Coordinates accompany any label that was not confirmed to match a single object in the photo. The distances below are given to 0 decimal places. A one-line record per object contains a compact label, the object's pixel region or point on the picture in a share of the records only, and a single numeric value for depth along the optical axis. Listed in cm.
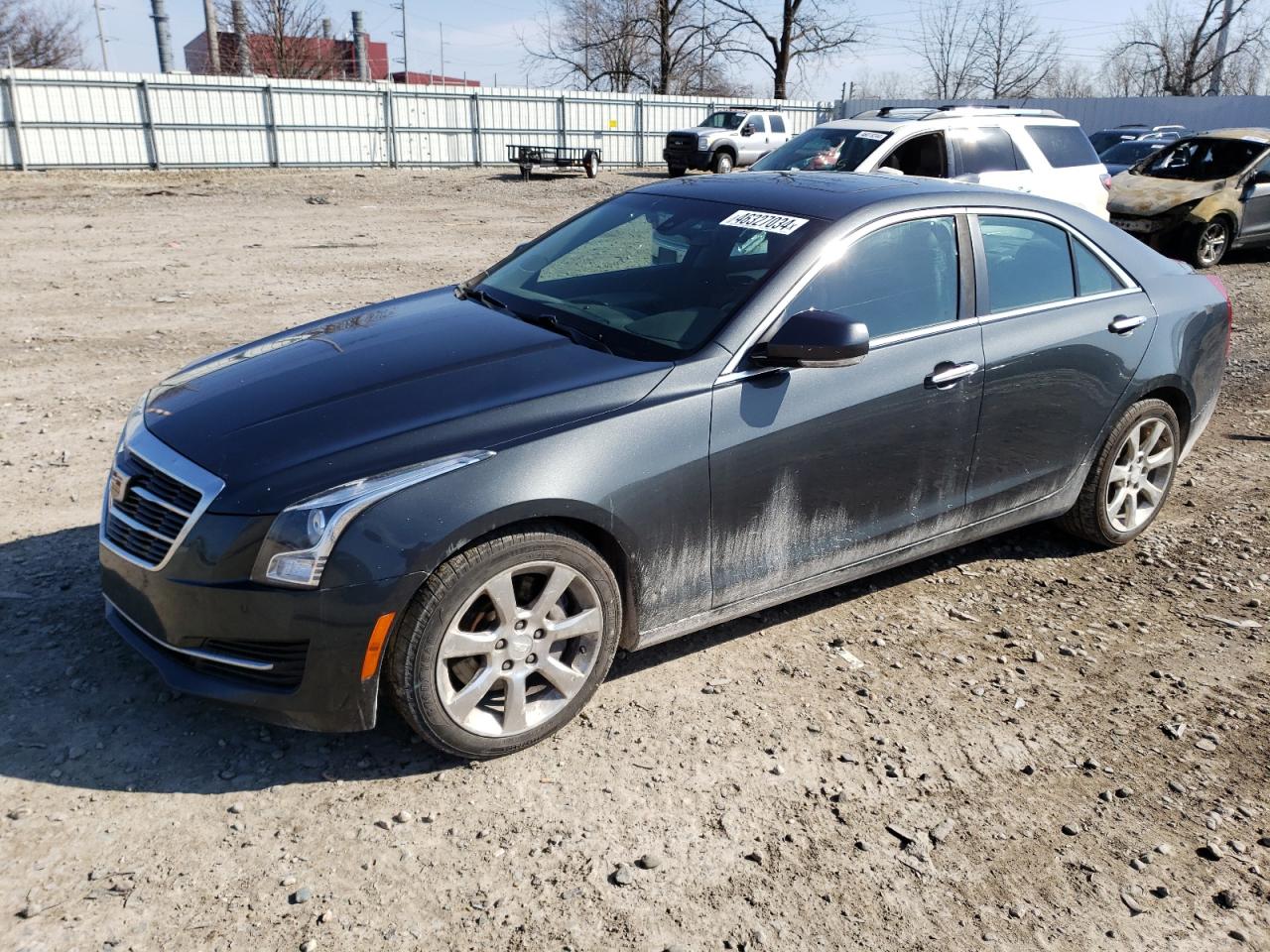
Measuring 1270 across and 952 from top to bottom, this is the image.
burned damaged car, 1352
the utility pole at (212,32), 3700
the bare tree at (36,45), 5072
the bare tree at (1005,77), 5444
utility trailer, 2725
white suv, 1067
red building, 4709
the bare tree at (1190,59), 5053
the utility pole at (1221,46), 4375
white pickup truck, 2884
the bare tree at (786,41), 4947
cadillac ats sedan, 294
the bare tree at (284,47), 4656
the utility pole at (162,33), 3850
